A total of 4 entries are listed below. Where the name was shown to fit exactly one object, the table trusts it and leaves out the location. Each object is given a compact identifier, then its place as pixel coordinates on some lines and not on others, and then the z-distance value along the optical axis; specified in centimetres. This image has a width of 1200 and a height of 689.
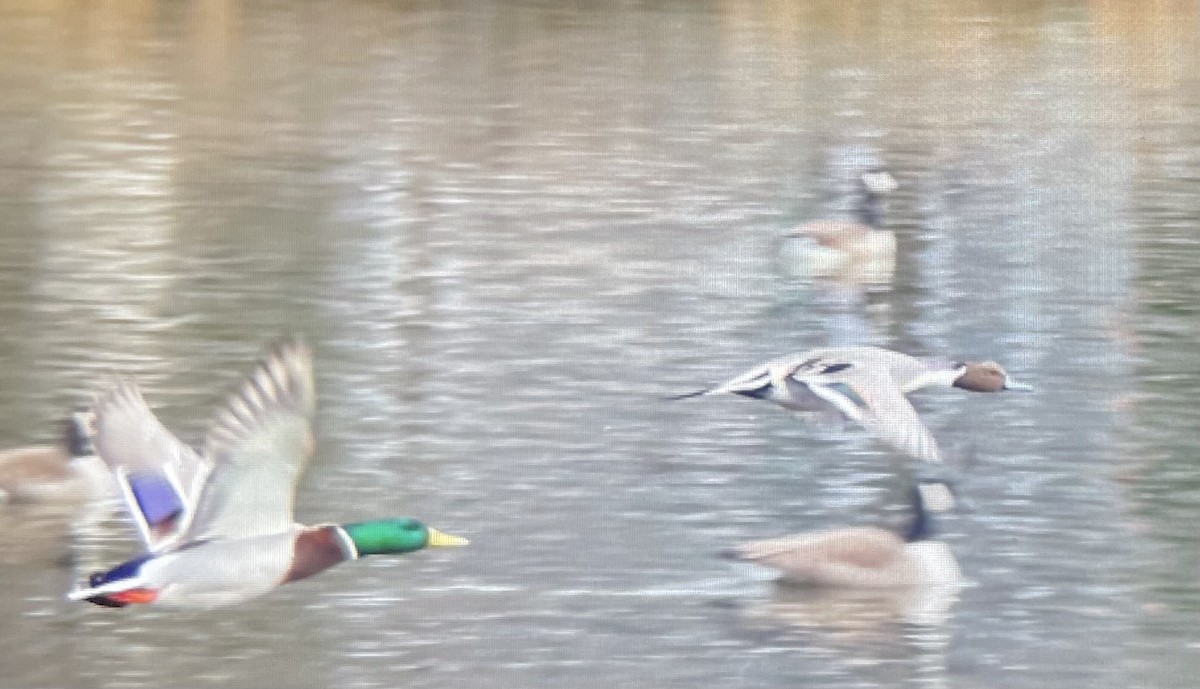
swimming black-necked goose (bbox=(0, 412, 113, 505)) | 468
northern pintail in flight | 504
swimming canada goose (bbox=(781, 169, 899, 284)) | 588
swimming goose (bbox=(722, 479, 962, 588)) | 445
